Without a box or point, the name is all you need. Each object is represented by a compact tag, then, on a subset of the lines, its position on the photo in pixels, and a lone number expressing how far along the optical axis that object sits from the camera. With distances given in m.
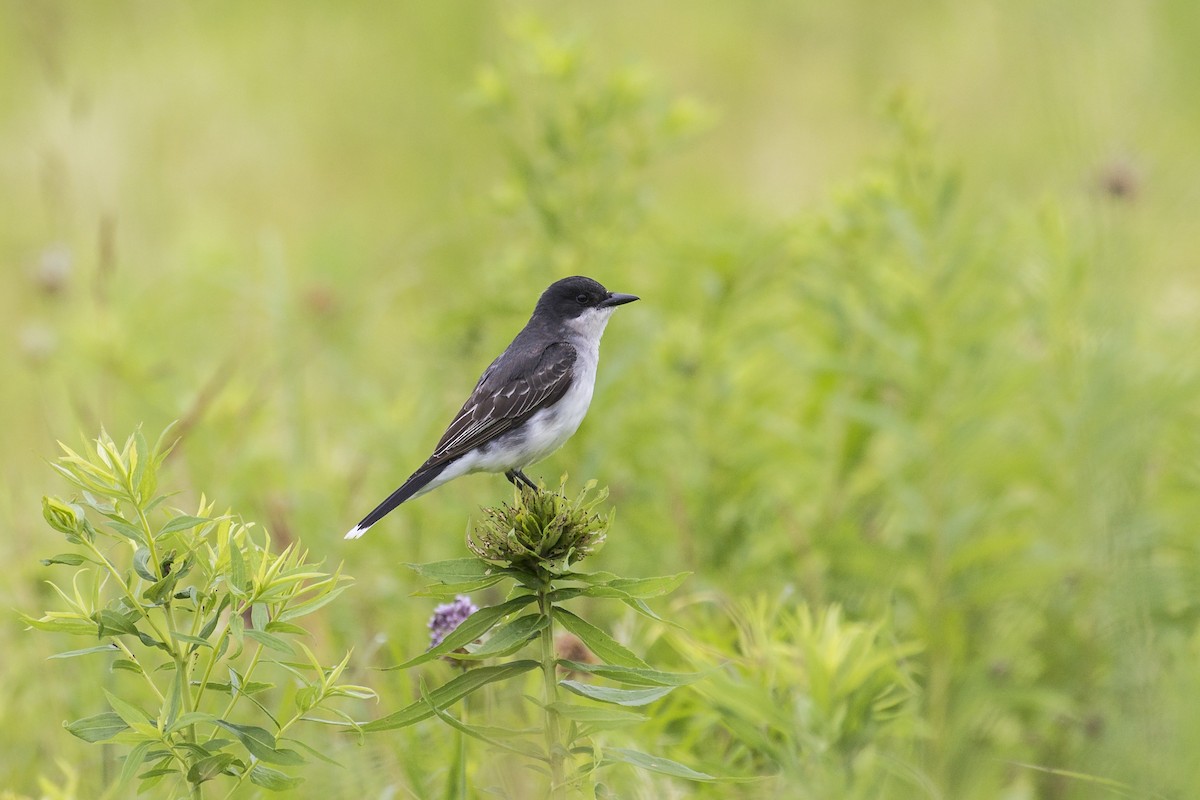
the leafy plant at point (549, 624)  4.39
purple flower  5.57
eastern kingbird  8.09
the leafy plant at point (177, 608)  4.15
